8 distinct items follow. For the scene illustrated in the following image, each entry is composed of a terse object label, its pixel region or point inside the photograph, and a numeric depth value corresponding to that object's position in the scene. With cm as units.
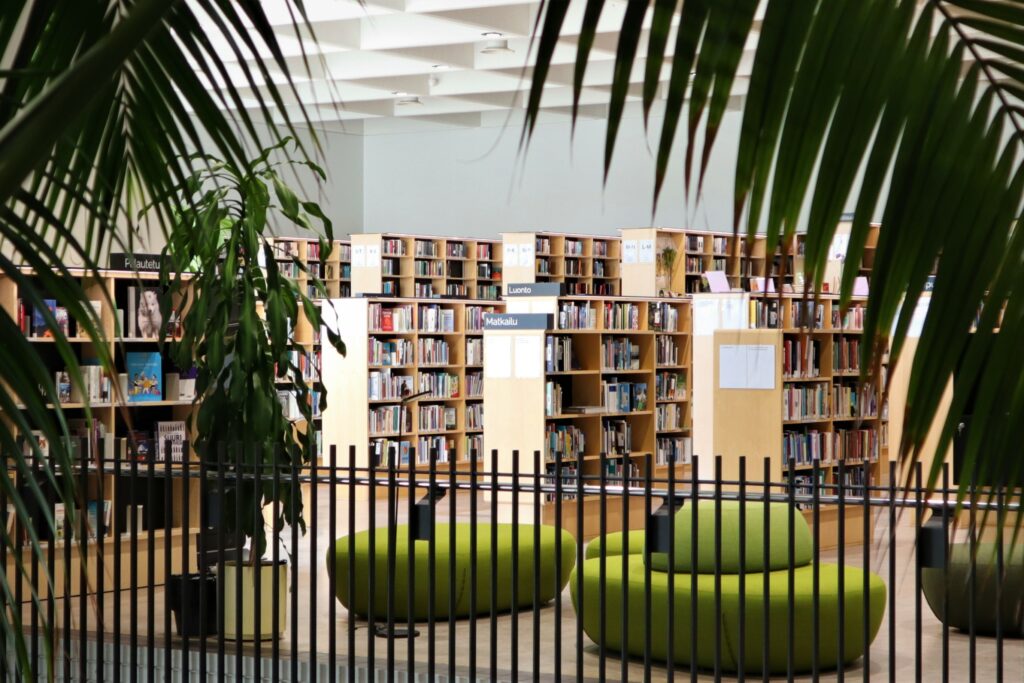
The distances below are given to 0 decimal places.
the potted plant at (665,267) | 1978
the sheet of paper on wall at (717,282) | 1242
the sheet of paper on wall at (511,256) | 2053
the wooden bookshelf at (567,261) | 2045
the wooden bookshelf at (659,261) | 1973
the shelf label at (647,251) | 1977
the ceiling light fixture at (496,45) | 1716
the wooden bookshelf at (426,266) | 2109
